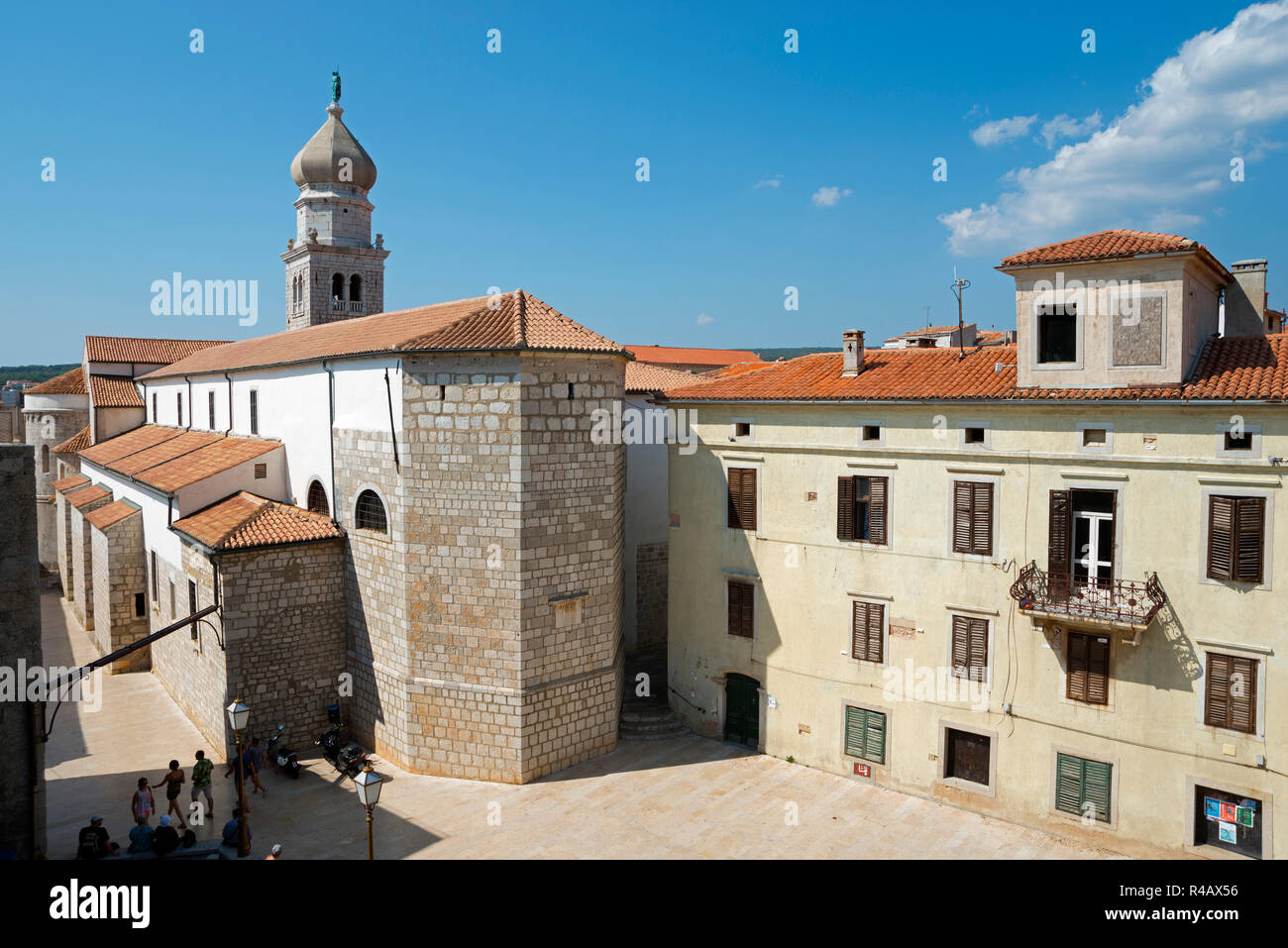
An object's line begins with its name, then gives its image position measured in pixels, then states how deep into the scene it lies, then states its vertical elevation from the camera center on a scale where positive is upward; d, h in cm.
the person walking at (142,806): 1502 -671
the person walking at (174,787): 1611 -688
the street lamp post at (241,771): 1377 -555
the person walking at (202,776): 1675 -683
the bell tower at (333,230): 3578 +903
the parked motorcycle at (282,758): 1833 -713
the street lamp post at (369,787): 1159 -488
